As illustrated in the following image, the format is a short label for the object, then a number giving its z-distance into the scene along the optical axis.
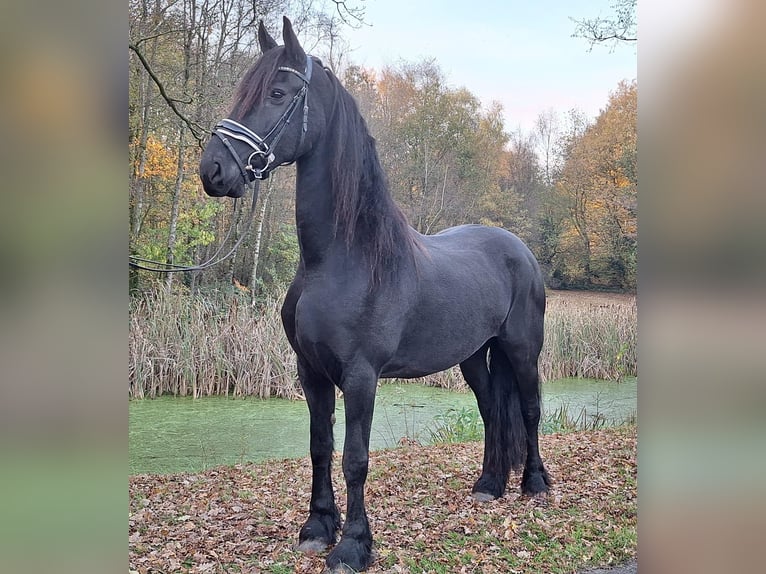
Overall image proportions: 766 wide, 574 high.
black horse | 2.39
